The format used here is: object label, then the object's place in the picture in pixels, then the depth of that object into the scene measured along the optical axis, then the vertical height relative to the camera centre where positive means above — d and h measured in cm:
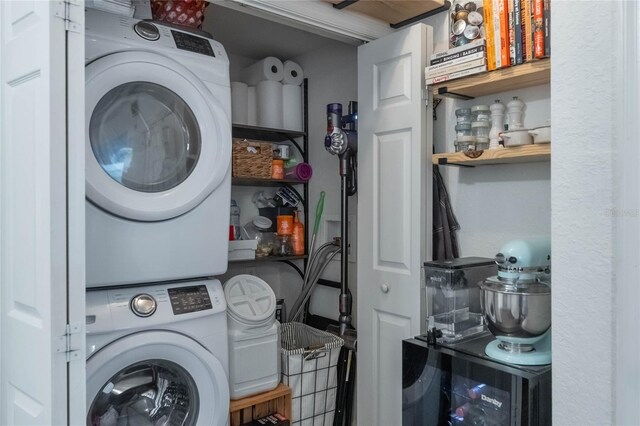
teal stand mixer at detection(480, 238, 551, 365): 152 -30
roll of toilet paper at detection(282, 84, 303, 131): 314 +70
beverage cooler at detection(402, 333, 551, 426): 144 -59
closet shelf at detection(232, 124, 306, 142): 292 +51
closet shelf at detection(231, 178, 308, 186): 287 +19
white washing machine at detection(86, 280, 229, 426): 168 -53
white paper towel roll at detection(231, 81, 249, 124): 305 +71
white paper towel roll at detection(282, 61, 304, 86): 315 +92
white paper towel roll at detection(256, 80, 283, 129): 309 +71
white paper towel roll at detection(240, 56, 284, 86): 307 +92
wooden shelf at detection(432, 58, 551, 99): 170 +51
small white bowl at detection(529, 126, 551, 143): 164 +27
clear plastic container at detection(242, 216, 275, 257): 308 -14
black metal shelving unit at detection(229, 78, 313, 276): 301 +47
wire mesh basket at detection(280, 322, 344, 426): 236 -85
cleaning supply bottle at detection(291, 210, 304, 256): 315 -18
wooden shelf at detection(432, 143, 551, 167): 167 +21
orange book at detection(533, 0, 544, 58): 164 +63
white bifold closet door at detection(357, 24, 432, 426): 212 +2
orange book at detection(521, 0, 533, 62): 168 +64
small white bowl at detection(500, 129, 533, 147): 172 +27
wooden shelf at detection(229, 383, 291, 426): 211 -92
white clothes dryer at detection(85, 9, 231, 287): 170 +23
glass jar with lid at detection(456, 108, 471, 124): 200 +41
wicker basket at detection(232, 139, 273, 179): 279 +32
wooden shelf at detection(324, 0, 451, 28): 208 +92
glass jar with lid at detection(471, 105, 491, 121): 196 +41
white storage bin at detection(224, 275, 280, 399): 208 -57
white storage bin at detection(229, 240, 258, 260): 259 -21
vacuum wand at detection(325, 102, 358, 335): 257 +27
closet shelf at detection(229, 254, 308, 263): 291 -29
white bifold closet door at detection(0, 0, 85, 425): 127 +2
